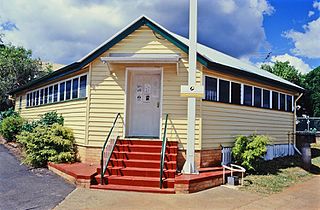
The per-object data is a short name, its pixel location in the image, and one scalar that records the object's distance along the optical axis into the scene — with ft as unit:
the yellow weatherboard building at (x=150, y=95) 30.66
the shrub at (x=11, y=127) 51.37
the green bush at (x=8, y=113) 64.28
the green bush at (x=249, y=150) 30.27
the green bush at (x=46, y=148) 31.53
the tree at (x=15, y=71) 88.07
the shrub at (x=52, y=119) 38.30
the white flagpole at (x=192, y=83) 27.53
